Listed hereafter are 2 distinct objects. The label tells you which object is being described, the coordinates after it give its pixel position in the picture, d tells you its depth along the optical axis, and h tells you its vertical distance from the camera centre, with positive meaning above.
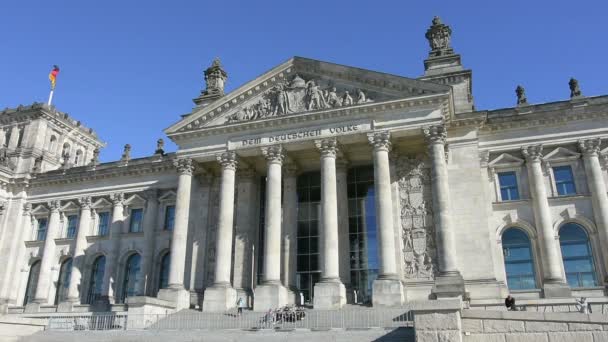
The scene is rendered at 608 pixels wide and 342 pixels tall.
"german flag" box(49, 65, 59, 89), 50.59 +22.63
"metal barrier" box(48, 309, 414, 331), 23.03 -0.59
